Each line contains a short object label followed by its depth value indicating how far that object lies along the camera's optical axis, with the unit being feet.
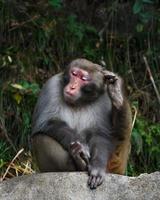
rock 22.97
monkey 25.31
